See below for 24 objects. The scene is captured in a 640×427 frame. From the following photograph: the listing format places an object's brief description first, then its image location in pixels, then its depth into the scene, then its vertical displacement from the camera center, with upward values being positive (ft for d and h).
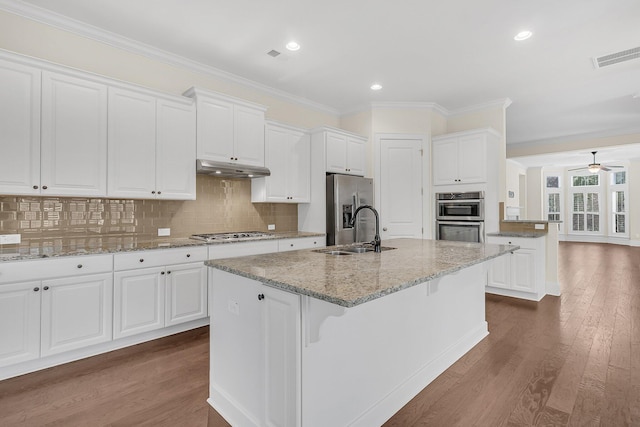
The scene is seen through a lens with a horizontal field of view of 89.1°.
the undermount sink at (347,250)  8.13 -0.84
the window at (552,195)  38.14 +2.57
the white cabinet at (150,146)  9.53 +2.24
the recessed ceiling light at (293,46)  10.61 +5.70
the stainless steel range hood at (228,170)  11.07 +1.73
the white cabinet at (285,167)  13.51 +2.19
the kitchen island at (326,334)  4.68 -2.04
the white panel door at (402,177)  16.35 +2.03
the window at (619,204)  33.24 +1.35
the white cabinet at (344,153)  14.71 +3.05
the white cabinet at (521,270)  13.61 -2.31
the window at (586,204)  35.68 +1.47
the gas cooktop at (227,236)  11.09 -0.67
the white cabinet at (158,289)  8.77 -2.07
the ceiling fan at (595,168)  28.17 +4.29
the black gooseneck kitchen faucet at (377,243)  8.11 -0.65
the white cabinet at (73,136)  8.42 +2.21
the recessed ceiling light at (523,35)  9.89 +5.63
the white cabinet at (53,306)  7.25 -2.12
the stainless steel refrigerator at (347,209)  14.46 +0.38
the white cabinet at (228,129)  11.24 +3.26
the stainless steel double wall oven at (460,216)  15.14 +0.05
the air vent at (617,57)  11.31 +5.72
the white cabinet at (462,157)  14.94 +2.88
